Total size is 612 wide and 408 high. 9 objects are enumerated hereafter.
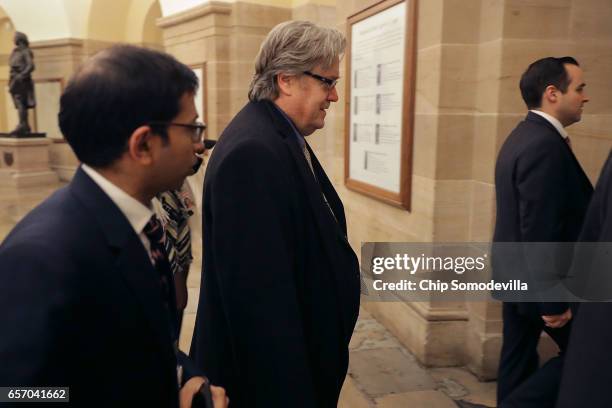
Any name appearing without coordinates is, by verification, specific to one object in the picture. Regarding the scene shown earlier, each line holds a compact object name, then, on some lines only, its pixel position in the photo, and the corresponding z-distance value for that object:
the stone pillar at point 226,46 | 5.79
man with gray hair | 1.39
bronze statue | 10.77
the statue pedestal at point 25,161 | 10.78
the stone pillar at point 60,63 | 11.23
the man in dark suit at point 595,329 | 1.19
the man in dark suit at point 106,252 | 0.84
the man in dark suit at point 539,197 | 2.17
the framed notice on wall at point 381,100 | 3.21
